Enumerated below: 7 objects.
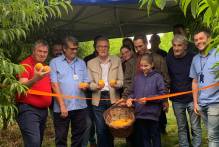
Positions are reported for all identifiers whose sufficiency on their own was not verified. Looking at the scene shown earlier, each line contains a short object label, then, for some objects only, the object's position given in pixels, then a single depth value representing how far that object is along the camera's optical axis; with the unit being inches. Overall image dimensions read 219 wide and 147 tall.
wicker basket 128.1
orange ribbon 116.0
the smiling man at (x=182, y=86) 132.3
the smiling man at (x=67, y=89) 129.2
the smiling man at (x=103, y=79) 137.1
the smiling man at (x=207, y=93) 117.5
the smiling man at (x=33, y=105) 113.8
